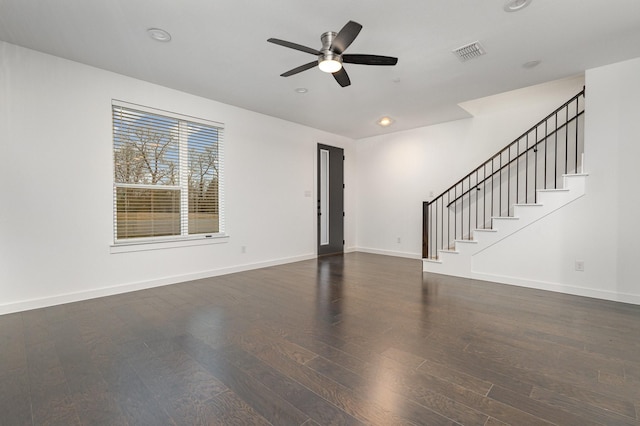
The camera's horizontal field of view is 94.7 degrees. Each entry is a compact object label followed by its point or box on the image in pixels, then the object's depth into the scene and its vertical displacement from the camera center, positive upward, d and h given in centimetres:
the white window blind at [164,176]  409 +50
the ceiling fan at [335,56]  261 +144
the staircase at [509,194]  425 +24
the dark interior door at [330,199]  697 +21
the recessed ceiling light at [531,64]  367 +182
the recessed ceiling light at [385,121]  593 +179
